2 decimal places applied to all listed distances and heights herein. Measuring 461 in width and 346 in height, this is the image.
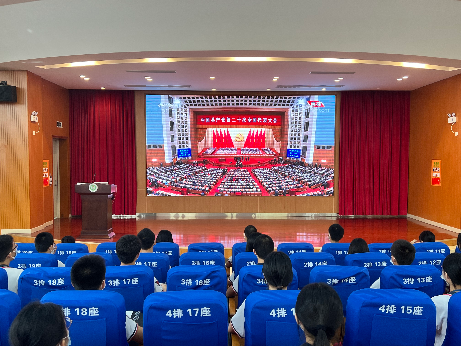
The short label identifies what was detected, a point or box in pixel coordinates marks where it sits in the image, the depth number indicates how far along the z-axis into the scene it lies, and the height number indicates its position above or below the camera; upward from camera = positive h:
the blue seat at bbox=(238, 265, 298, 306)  2.67 -0.82
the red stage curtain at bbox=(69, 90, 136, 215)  10.59 +0.45
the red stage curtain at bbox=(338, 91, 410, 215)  10.79 +0.14
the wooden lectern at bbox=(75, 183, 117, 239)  7.90 -1.05
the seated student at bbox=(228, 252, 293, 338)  2.30 -0.65
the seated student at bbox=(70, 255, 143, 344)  2.29 -0.65
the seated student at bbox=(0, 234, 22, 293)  3.33 -0.76
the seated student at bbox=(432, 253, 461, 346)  2.09 -0.74
